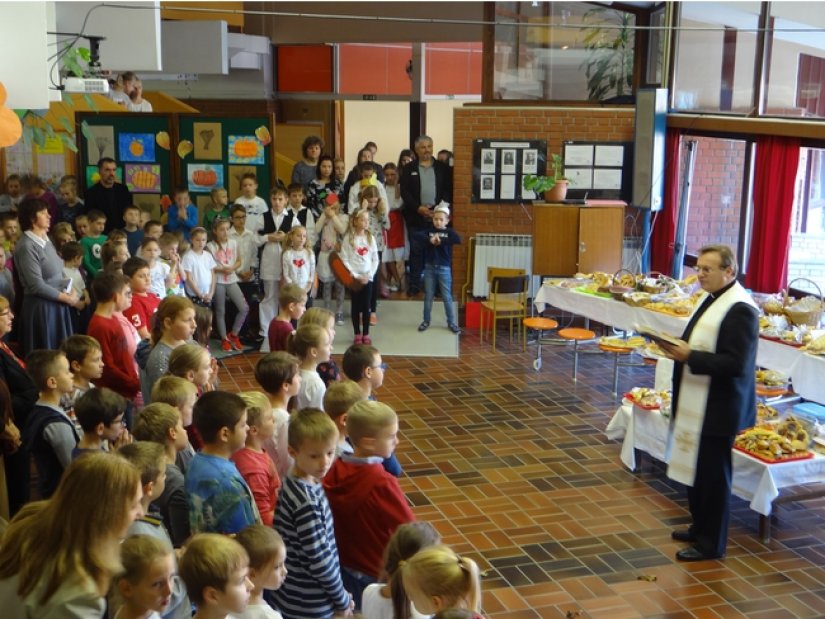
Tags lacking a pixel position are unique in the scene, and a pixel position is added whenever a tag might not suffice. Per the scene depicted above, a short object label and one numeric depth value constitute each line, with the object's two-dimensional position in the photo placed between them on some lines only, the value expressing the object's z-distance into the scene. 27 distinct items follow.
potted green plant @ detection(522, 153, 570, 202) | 10.90
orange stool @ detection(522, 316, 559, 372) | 9.34
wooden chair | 10.05
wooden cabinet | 10.65
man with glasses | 5.21
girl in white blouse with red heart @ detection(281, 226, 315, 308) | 9.39
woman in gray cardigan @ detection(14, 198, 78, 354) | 6.77
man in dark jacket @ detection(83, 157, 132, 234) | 9.91
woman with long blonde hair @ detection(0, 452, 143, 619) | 2.52
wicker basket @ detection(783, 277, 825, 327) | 7.60
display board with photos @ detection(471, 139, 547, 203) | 11.63
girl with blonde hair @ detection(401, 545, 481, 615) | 2.71
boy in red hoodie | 3.60
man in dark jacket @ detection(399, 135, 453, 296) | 11.12
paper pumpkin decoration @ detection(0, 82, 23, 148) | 4.98
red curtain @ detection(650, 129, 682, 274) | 11.20
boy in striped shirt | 3.42
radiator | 11.59
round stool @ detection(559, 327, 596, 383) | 8.91
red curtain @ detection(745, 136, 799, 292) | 9.06
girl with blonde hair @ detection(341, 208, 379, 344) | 9.77
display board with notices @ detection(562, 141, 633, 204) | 11.63
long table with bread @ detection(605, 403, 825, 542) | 5.69
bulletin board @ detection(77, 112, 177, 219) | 10.59
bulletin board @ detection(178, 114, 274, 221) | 10.42
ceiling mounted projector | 6.94
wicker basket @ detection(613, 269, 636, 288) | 9.23
